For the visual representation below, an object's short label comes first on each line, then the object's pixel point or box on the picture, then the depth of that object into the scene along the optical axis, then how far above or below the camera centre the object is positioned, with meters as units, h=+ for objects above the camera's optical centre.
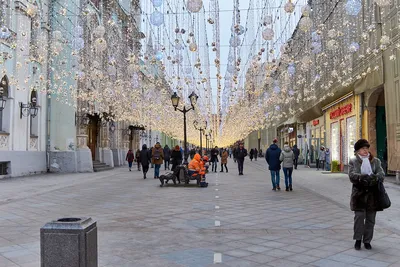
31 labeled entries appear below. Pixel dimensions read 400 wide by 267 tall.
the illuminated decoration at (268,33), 11.23 +3.25
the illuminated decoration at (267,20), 11.10 +3.60
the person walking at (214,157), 26.84 -0.75
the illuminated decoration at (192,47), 11.97 +3.08
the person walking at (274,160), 14.29 -0.53
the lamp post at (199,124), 35.49 +2.12
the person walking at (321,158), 25.80 -0.87
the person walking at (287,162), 13.87 -0.59
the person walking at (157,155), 19.34 -0.42
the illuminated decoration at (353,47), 12.72 +3.21
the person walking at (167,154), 29.05 -0.60
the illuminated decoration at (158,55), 14.69 +3.46
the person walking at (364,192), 5.80 -0.71
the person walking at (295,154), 28.16 -0.64
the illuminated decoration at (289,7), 9.76 +3.50
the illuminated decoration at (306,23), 11.16 +3.52
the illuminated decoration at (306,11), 10.97 +3.83
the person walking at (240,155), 22.75 -0.54
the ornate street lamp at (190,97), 17.55 +2.24
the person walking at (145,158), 20.41 -0.63
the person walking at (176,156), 19.53 -0.48
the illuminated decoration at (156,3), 10.57 +3.92
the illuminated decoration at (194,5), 9.42 +3.44
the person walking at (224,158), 25.96 -0.80
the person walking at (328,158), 24.73 -0.83
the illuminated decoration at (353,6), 11.05 +3.99
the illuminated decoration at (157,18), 10.71 +3.57
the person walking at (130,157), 27.31 -0.71
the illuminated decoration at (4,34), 11.86 +3.63
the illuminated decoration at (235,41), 12.71 +3.47
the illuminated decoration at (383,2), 9.18 +3.38
